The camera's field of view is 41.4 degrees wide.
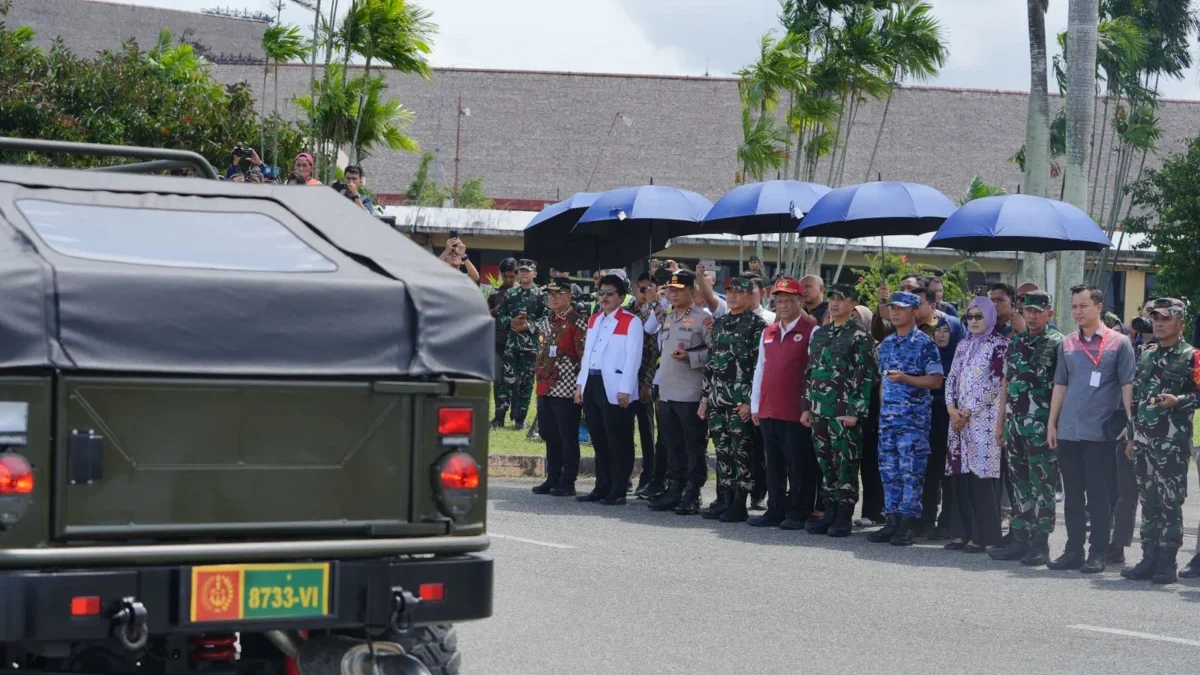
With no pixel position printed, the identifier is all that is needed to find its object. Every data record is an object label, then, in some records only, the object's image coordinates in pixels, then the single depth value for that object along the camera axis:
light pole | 56.50
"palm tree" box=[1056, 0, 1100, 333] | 19.58
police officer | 14.03
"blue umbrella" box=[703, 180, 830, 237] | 16.84
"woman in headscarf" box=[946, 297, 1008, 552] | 12.14
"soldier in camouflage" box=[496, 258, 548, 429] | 19.70
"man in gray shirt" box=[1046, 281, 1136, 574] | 11.33
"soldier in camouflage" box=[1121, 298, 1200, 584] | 10.97
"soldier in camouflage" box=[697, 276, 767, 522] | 13.56
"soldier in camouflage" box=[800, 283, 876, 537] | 12.73
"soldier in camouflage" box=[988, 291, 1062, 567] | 11.73
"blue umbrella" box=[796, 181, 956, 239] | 15.38
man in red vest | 13.13
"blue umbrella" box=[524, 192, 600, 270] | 19.08
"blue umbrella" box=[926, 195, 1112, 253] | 13.58
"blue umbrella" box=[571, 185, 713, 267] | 16.67
